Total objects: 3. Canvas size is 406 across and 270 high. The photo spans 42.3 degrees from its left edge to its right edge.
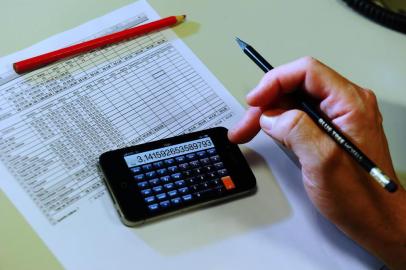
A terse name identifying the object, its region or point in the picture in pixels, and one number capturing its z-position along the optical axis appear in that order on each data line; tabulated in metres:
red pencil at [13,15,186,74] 0.68
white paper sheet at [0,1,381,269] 0.57
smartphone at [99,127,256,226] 0.58
